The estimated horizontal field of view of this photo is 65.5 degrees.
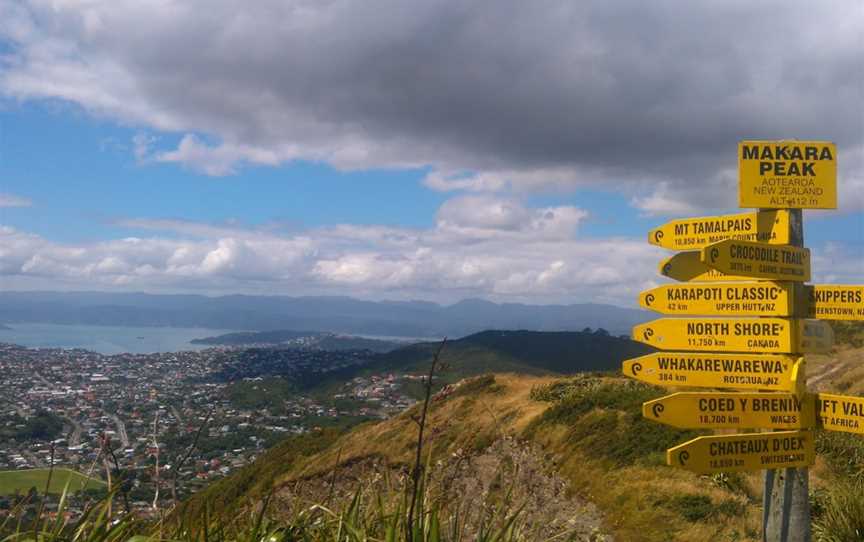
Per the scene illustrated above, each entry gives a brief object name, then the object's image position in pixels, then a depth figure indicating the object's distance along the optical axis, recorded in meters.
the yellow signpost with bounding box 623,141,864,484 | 4.40
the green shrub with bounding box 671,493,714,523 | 8.16
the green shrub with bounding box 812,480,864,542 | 6.31
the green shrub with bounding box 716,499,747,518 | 8.07
